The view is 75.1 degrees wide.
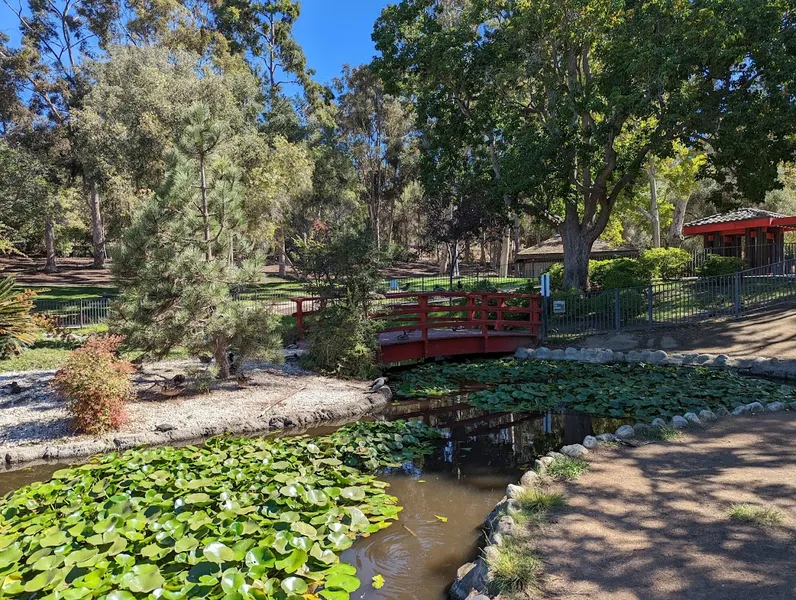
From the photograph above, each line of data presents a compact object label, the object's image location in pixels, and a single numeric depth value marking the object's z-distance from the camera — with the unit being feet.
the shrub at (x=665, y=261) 74.49
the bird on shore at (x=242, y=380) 34.99
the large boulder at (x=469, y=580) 12.75
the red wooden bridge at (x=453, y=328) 44.09
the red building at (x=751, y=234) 79.61
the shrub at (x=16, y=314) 34.01
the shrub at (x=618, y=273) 63.62
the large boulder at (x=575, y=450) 20.80
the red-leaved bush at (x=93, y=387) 25.50
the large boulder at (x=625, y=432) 22.81
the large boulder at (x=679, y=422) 24.27
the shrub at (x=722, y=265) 68.44
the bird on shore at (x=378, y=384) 36.17
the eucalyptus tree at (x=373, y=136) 129.49
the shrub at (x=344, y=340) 39.24
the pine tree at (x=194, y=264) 29.63
